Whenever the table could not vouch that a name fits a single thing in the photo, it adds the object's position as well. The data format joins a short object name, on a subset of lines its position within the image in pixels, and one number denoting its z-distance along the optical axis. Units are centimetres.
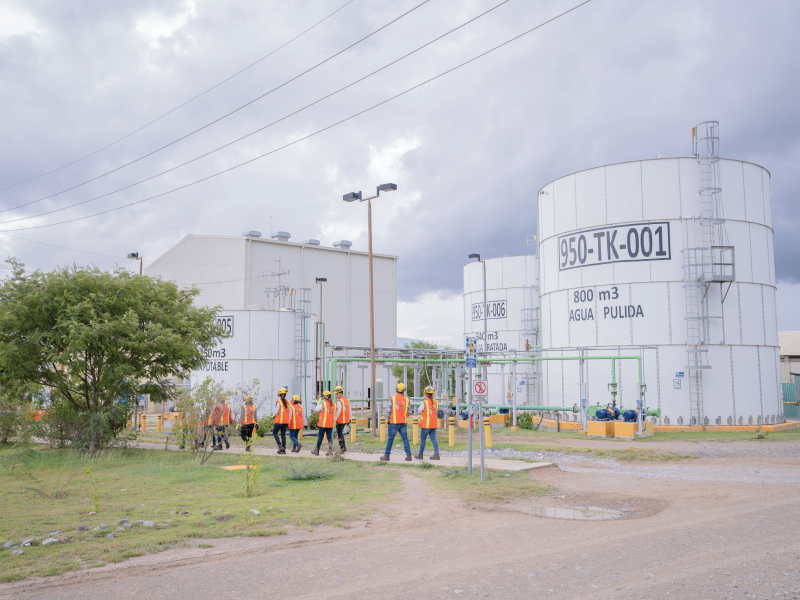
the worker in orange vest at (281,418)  1761
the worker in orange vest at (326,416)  1677
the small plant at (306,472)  1280
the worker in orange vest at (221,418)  1667
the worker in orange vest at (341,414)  1700
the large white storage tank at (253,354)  3066
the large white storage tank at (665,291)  2589
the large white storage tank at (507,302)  4316
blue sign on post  1199
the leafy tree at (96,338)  1666
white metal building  5341
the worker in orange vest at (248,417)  1781
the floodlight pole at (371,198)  2125
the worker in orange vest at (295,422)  1777
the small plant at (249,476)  1091
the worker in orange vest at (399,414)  1548
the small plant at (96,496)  945
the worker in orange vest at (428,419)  1538
